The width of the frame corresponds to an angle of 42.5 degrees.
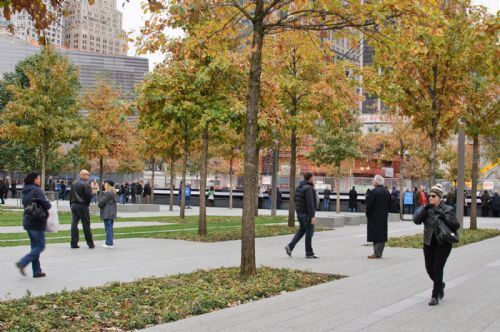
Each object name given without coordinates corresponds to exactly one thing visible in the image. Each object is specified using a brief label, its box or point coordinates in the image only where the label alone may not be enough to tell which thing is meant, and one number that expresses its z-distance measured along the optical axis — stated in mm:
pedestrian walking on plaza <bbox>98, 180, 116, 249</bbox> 15086
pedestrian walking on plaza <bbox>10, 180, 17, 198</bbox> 49403
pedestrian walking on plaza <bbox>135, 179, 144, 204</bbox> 46062
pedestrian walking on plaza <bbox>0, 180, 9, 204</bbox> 34728
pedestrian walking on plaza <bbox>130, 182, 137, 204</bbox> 45844
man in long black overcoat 13977
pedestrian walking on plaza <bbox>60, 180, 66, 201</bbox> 48712
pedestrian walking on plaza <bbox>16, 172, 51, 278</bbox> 9969
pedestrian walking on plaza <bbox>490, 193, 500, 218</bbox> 36844
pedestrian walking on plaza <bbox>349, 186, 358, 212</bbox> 38719
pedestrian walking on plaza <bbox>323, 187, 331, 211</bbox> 40512
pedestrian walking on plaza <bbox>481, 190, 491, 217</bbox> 37812
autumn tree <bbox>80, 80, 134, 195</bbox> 31250
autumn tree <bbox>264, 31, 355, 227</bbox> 20656
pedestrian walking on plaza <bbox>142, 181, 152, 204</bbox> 44062
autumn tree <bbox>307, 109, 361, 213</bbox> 36531
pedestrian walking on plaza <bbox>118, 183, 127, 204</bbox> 46884
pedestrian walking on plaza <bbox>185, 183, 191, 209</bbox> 41769
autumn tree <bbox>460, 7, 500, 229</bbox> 18141
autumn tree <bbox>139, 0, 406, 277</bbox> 9578
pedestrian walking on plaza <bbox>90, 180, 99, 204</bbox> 37481
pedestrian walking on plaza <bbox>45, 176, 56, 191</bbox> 49656
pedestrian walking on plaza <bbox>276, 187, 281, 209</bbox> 40056
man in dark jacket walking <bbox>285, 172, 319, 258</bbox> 13664
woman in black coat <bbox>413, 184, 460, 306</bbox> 8445
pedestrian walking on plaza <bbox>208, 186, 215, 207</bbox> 43562
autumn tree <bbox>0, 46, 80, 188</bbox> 28781
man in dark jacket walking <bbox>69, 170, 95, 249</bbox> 14805
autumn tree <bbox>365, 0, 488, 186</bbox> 18047
